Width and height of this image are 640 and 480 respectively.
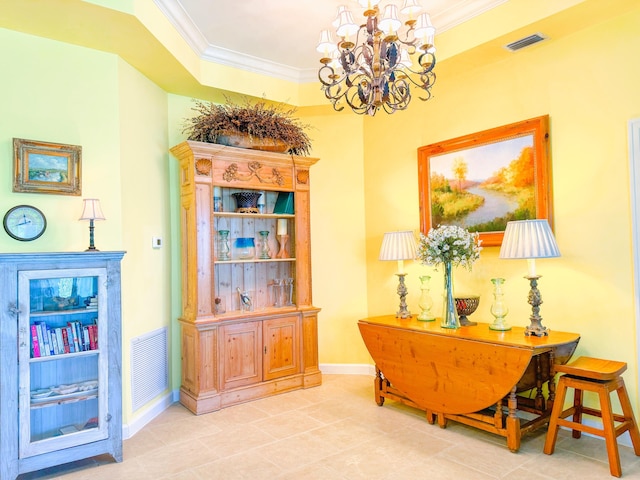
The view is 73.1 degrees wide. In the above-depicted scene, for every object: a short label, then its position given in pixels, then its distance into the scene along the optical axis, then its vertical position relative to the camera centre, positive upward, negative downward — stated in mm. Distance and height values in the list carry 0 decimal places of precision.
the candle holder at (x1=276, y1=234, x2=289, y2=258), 4066 +4
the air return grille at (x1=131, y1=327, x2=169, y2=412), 3184 -906
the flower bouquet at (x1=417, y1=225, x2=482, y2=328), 3121 -61
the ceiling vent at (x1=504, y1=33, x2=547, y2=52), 2918 +1397
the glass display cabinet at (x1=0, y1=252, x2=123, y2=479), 2373 -619
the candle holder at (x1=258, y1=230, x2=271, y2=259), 4000 +35
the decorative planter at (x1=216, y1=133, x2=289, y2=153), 3614 +917
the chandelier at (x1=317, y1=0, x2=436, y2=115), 2227 +1060
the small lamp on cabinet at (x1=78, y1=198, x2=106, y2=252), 2719 +249
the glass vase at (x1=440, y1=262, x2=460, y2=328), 3096 -439
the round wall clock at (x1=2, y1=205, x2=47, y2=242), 2637 +196
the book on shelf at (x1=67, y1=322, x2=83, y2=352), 2584 -491
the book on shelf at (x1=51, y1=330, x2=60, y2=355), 2525 -527
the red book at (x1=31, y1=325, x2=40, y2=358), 2459 -504
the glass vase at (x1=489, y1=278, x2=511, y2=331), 2965 -450
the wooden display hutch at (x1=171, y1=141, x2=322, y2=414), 3473 -281
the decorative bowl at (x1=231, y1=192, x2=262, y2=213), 3811 +426
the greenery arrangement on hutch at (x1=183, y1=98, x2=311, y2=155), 3562 +1034
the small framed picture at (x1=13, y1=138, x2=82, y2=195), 2674 +552
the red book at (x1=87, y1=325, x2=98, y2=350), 2615 -519
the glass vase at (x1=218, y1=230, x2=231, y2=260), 3777 +41
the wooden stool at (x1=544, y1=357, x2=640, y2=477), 2350 -928
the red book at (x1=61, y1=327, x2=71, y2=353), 2559 -517
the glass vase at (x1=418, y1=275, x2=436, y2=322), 3408 -471
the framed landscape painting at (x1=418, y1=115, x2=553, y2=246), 3055 +508
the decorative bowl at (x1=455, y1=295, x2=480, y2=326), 3178 -452
